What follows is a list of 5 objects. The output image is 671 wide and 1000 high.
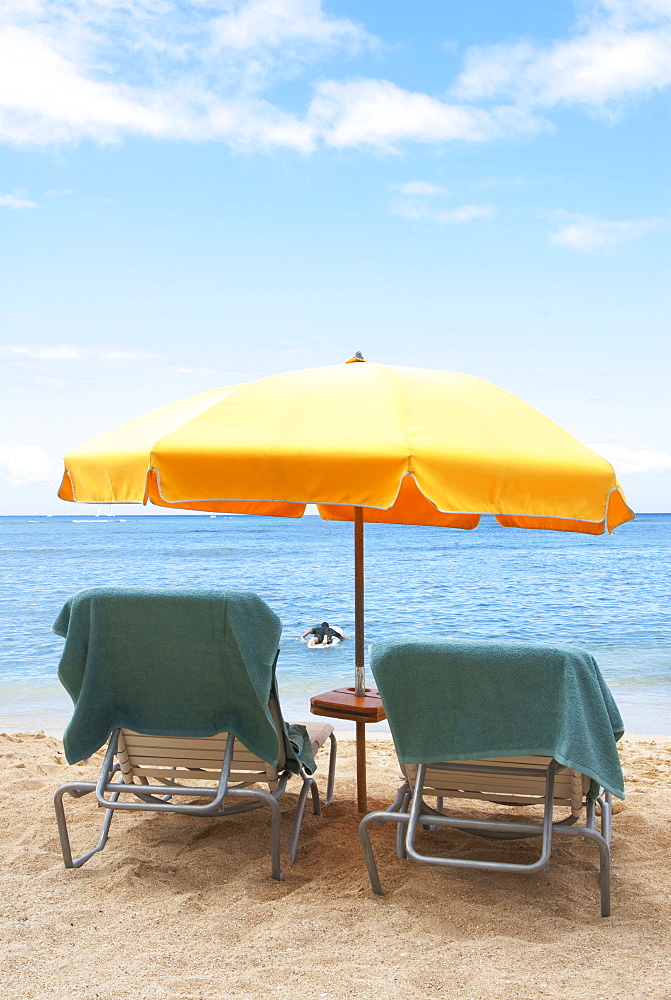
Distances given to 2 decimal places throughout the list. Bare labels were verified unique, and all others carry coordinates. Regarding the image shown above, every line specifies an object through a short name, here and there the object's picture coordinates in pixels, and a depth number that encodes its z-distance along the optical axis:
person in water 11.37
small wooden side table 3.33
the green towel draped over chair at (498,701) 2.68
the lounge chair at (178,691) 3.02
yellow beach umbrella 2.69
